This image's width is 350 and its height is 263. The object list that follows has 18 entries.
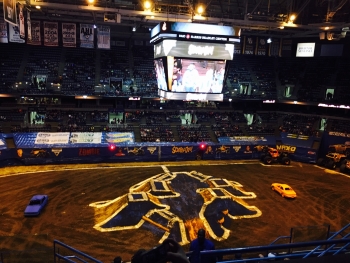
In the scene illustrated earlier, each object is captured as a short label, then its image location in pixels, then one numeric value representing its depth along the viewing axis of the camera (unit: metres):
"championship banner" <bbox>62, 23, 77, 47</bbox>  29.11
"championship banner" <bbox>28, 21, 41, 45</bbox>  29.00
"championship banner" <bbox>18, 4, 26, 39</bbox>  20.02
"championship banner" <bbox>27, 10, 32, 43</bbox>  22.48
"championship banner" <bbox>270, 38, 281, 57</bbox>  40.81
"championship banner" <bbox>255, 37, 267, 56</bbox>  37.72
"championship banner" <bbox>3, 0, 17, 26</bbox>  15.52
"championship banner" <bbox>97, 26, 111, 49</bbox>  30.38
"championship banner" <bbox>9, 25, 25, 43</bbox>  26.41
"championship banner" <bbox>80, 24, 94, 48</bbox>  29.80
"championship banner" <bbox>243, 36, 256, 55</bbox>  37.53
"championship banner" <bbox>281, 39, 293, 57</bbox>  43.53
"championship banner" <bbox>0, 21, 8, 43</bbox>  28.69
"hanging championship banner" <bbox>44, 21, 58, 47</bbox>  28.67
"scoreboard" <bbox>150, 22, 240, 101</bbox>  20.08
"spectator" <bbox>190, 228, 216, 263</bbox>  7.61
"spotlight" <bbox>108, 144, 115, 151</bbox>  30.28
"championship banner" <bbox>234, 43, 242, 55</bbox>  38.74
